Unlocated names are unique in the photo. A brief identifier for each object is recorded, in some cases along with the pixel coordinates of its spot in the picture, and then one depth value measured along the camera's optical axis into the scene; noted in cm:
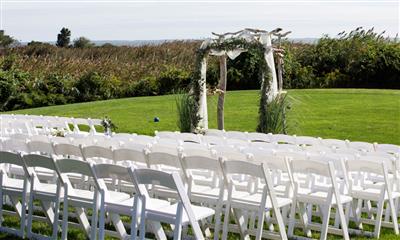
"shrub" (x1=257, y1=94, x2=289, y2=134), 1357
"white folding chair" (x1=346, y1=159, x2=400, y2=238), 680
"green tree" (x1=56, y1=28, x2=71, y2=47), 5959
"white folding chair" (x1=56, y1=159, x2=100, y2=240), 607
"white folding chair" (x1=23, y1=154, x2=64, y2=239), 636
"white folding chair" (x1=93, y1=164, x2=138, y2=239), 591
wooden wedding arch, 1362
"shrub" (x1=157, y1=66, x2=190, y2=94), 2550
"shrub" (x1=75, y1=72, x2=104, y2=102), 2591
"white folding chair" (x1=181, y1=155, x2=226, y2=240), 637
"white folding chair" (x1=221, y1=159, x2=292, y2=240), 603
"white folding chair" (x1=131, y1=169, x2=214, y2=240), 554
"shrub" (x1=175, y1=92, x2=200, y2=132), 1410
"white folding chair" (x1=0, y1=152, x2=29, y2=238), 663
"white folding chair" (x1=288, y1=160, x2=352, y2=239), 637
